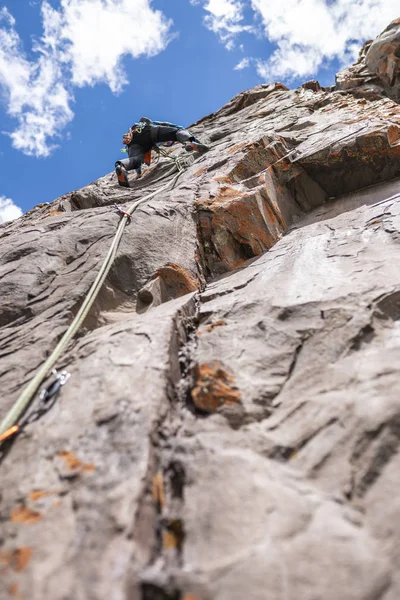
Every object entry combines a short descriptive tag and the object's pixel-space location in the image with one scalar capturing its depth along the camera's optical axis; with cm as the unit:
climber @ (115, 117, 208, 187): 746
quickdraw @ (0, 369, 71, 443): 176
